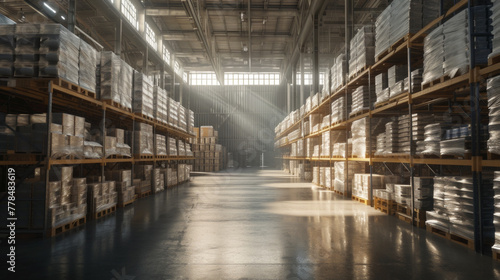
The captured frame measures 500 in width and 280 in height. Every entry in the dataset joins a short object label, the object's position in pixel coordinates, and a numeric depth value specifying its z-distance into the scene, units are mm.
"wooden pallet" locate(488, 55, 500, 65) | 3605
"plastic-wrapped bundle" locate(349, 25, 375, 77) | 7359
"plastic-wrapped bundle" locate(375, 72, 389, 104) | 6727
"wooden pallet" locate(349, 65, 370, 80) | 7426
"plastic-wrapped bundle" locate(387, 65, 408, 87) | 6316
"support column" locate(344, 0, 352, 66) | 9459
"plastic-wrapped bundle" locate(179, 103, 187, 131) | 13344
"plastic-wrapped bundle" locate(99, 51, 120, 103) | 6340
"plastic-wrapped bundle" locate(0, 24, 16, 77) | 4781
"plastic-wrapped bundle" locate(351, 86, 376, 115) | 7602
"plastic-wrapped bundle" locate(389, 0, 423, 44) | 5551
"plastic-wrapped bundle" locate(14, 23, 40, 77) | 4770
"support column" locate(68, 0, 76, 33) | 8102
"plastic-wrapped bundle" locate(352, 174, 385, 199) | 7172
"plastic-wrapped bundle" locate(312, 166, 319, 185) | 12519
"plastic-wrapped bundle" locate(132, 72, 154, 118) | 8297
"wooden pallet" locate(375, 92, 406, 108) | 5877
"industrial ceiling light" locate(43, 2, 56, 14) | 9145
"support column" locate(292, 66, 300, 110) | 20127
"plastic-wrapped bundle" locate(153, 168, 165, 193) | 9609
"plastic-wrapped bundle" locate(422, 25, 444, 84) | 4676
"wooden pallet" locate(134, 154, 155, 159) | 8410
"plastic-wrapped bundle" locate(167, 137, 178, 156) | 11484
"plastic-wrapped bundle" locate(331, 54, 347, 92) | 9039
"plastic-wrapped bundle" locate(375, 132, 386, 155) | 6752
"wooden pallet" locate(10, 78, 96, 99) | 4516
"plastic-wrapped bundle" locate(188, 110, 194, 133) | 15266
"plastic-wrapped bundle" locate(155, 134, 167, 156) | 10014
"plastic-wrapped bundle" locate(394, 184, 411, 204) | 5688
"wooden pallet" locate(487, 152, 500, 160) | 3755
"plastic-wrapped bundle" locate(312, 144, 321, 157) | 11958
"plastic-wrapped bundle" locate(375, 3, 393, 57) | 6332
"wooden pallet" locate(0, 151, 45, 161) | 4594
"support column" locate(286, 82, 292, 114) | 25188
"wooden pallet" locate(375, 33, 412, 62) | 5628
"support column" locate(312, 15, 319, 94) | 13633
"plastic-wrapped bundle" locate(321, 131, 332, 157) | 10320
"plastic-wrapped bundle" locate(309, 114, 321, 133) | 13161
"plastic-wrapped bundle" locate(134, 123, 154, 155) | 8409
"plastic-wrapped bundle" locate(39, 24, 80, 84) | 4734
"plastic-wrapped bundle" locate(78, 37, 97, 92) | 5441
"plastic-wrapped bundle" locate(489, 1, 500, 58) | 3560
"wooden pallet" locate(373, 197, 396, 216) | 6180
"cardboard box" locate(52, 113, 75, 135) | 5023
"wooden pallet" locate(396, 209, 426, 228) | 5141
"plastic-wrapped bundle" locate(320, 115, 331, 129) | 10712
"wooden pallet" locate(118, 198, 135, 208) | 7059
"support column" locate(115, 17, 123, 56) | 11169
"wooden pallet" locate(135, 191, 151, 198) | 8573
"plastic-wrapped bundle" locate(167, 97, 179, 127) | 11508
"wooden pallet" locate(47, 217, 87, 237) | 4509
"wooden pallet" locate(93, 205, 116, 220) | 5775
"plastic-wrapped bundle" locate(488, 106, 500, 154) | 3580
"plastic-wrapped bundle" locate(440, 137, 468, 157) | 4230
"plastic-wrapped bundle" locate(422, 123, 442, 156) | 4904
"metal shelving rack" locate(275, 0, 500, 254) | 3840
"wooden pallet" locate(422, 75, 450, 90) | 4605
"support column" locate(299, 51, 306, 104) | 17303
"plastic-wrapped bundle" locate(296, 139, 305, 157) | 15352
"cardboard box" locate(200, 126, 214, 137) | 23462
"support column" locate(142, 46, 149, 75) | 13744
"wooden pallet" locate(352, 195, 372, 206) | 7298
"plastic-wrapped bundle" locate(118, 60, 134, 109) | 7066
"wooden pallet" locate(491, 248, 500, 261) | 3495
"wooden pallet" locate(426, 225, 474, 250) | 3971
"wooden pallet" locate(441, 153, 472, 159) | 4198
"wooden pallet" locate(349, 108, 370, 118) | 7645
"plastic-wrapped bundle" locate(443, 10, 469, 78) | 4219
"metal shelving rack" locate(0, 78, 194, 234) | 4520
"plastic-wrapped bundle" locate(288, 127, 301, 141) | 16584
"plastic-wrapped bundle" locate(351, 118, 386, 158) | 7391
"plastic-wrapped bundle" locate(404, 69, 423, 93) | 5527
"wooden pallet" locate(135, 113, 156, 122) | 8367
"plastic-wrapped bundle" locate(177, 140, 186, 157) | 13230
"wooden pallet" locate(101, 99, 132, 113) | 6473
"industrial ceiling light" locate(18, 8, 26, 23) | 13622
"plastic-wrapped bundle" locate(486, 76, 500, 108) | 3639
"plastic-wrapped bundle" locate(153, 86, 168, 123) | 9742
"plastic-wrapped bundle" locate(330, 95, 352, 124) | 9047
